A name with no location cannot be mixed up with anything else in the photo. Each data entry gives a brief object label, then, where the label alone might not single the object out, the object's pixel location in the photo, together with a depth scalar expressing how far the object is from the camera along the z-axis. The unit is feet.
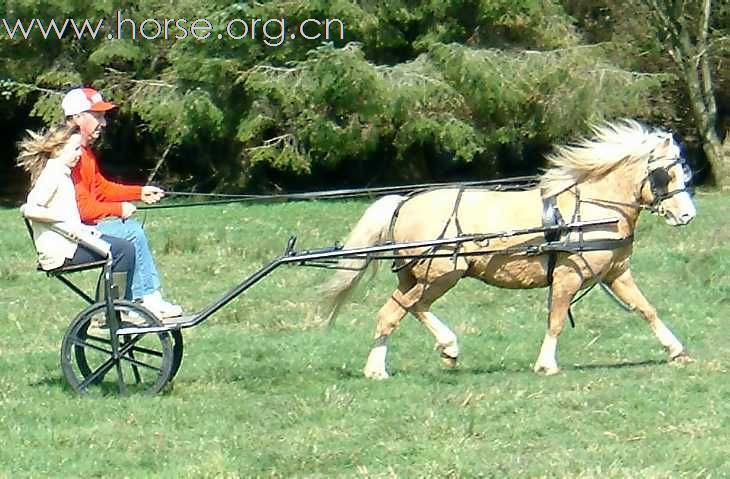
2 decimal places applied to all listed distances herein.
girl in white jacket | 55.83
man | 56.90
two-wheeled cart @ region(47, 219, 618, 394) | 57.47
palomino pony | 63.31
